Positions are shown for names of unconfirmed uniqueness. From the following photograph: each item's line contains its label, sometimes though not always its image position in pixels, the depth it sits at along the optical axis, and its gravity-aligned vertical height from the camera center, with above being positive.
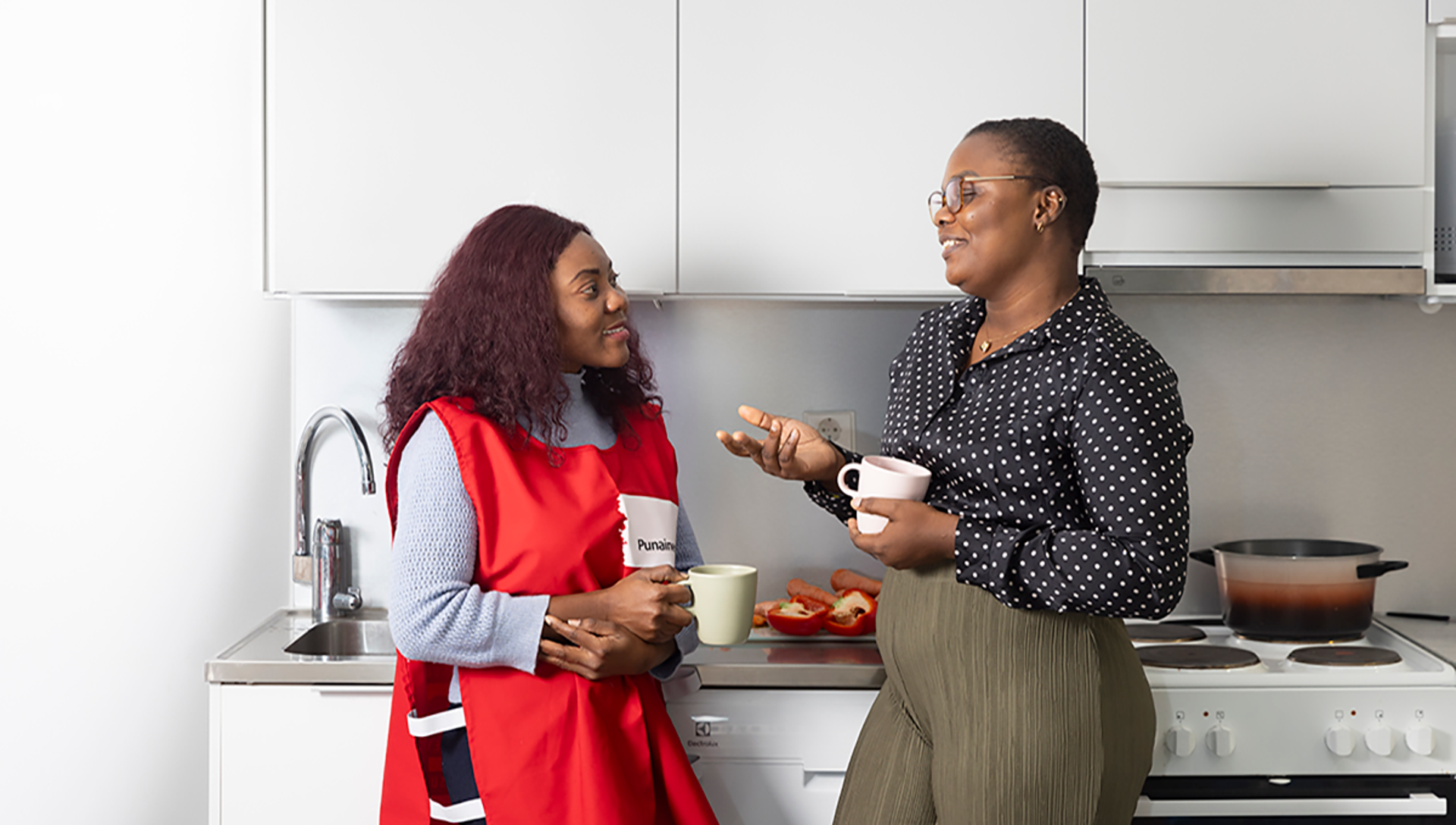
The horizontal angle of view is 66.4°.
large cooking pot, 1.87 -0.31
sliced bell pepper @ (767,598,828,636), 1.86 -0.36
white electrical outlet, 2.14 -0.03
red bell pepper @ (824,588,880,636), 1.86 -0.35
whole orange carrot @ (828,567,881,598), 1.99 -0.32
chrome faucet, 2.03 -0.27
